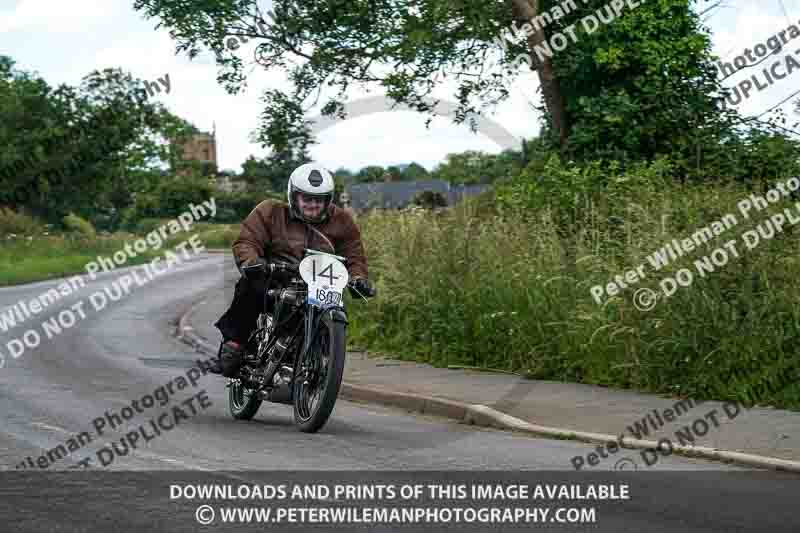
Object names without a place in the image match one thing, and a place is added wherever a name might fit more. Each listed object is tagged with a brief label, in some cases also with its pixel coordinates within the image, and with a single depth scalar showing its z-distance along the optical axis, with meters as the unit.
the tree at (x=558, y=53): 21.77
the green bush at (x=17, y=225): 57.78
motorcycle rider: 11.18
